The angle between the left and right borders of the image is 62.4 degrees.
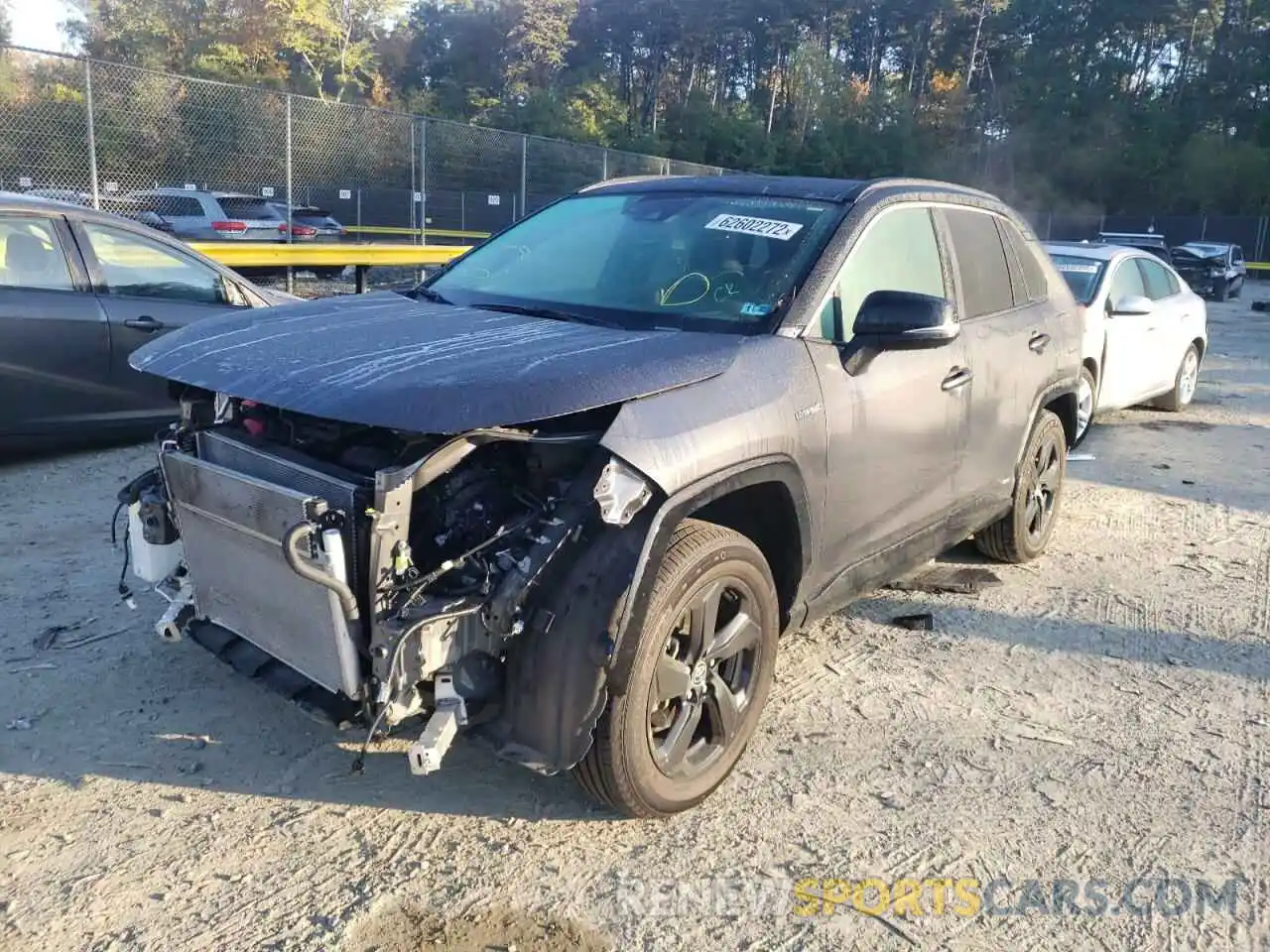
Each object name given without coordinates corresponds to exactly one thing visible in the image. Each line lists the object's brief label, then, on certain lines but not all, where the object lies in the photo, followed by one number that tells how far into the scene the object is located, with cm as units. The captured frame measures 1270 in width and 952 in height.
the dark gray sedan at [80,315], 610
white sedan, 816
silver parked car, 1479
